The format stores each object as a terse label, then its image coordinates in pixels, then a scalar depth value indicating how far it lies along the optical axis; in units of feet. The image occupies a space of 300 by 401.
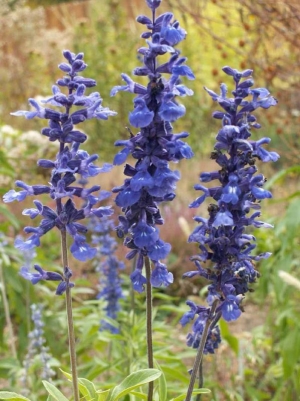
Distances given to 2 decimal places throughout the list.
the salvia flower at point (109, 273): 2.37
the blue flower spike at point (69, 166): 1.33
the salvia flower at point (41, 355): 2.10
